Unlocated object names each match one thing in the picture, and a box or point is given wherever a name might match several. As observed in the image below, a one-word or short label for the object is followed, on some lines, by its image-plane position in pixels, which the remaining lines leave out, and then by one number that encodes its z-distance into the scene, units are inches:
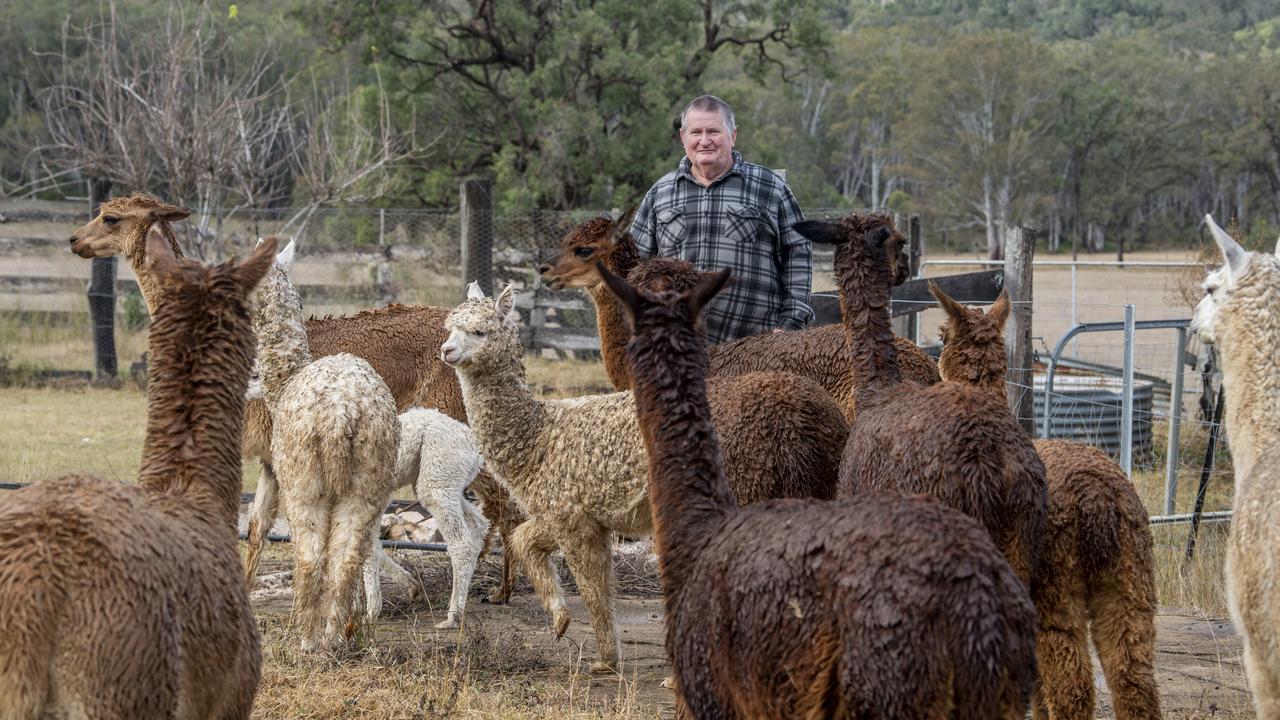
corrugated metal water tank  483.5
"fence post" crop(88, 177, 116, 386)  668.1
